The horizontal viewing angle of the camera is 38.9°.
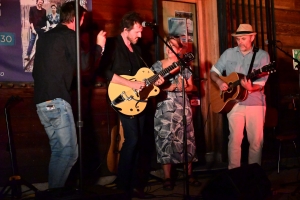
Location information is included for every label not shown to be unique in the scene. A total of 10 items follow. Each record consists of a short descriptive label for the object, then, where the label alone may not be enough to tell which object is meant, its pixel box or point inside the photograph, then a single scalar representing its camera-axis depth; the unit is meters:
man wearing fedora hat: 5.06
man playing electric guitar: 4.48
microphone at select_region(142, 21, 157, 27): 4.29
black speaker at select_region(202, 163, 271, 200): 3.47
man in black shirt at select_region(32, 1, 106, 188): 3.81
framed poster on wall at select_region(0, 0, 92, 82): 4.88
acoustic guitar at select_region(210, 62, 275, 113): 4.91
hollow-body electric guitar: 4.53
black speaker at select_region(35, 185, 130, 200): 3.15
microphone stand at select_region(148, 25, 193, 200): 4.13
